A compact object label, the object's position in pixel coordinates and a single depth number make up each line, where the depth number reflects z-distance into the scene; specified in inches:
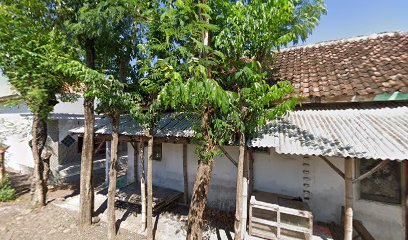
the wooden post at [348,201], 182.2
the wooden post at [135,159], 373.5
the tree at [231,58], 159.2
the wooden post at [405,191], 213.5
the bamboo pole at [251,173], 286.2
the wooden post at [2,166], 392.2
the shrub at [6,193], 342.0
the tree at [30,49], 232.5
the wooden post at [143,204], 262.3
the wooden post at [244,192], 217.6
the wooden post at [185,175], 328.5
